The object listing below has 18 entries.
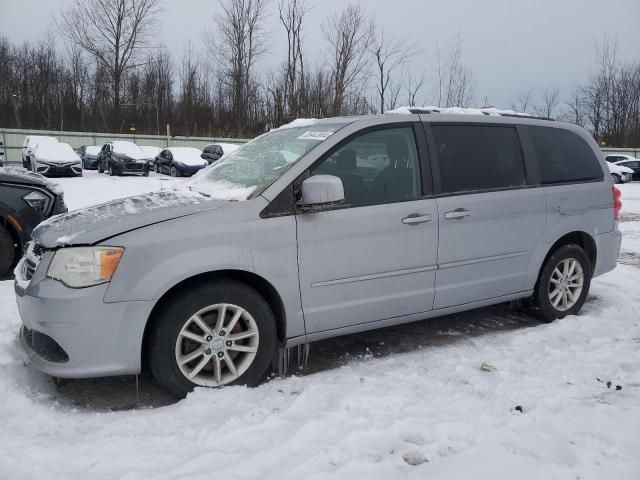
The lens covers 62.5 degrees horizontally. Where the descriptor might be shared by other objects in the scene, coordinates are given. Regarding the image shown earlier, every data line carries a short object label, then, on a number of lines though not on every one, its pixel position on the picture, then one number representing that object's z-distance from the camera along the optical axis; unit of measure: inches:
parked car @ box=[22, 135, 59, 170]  842.3
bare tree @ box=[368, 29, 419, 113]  1221.7
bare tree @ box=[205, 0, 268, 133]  1603.1
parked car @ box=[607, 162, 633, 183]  1095.4
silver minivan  115.5
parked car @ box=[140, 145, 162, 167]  1040.0
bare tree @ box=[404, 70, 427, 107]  1296.0
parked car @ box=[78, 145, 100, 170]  1071.6
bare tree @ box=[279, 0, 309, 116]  1401.3
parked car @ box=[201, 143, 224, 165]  983.0
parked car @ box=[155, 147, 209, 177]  909.2
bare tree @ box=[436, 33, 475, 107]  1387.8
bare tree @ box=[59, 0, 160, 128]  1647.4
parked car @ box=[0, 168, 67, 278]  230.4
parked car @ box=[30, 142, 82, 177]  794.2
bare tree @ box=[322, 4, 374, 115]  1194.6
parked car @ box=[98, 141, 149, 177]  894.4
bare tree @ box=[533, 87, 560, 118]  1967.6
